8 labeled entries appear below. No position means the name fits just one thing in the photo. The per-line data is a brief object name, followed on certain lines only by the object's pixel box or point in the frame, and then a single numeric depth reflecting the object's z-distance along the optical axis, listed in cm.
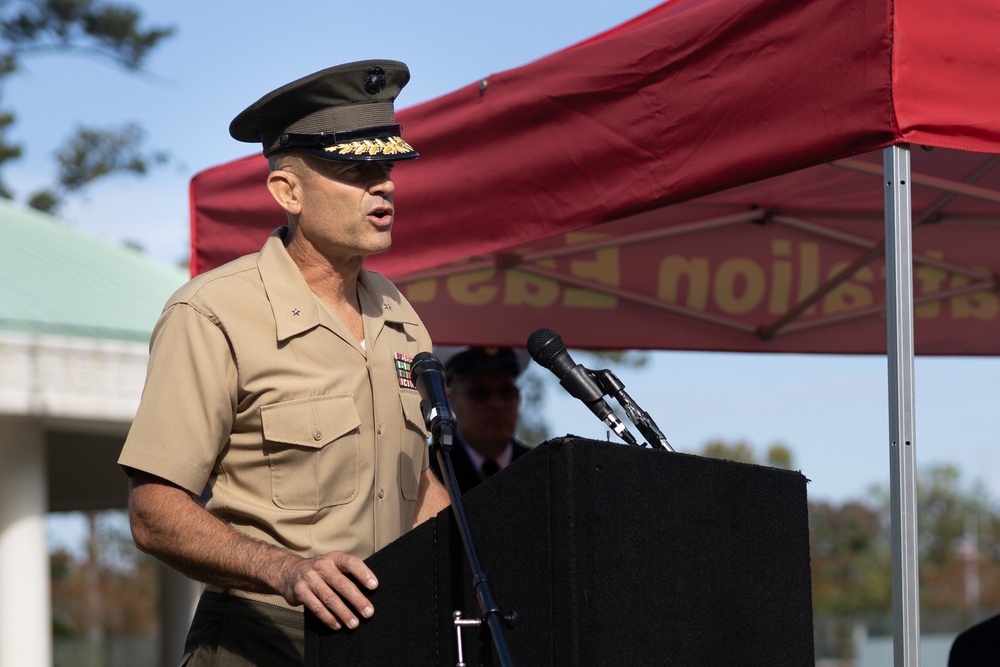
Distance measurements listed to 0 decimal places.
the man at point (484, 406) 1055
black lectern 386
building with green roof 1814
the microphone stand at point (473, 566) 372
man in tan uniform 489
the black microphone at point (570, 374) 464
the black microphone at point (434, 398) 425
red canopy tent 547
